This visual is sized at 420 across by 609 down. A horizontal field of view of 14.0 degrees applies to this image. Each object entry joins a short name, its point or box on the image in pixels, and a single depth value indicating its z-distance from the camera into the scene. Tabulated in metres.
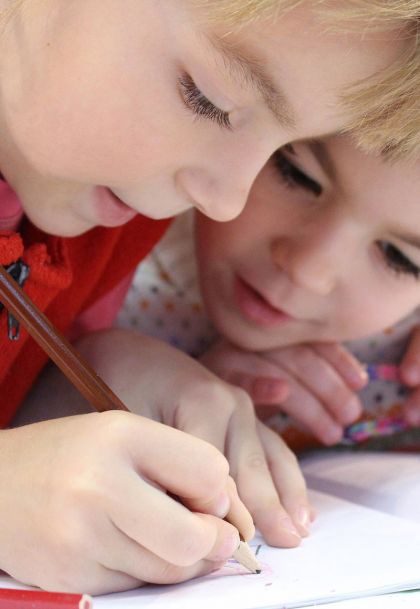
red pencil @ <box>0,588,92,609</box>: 0.43
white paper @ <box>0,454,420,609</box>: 0.45
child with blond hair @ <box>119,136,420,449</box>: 0.58
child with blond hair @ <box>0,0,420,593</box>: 0.46
